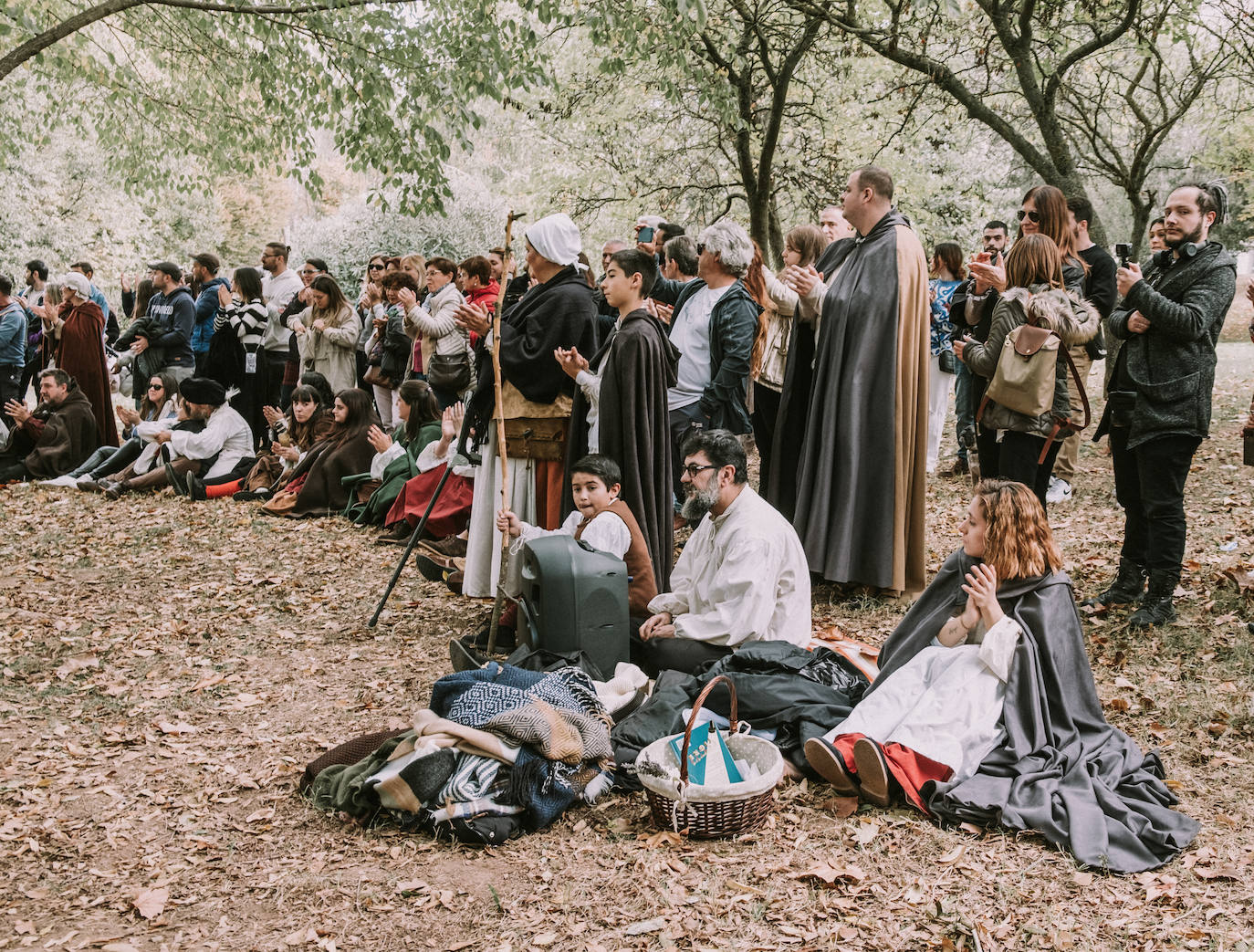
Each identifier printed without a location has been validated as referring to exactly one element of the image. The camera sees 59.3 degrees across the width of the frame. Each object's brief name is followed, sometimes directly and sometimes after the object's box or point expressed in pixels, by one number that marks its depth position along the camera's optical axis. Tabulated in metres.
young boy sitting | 4.98
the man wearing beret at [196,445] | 9.62
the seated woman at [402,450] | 8.25
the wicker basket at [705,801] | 3.42
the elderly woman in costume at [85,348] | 11.00
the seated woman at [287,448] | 9.23
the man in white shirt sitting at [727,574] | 4.52
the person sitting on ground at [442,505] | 7.06
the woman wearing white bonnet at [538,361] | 5.48
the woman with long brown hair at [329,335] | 9.84
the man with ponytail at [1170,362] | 4.83
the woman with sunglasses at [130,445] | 10.01
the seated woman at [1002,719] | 3.52
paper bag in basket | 3.60
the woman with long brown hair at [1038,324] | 5.27
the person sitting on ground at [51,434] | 10.30
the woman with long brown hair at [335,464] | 8.78
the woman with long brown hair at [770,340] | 6.62
